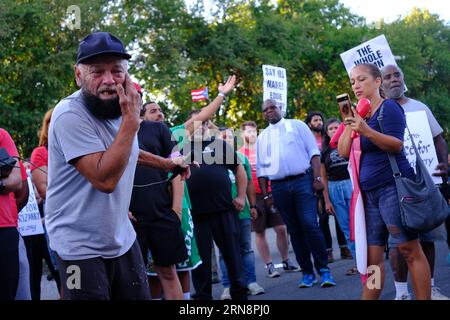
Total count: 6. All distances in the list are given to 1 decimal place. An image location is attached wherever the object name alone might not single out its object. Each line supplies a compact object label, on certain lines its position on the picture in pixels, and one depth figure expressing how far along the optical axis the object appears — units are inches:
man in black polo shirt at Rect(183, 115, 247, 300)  307.3
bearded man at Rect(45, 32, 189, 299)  142.5
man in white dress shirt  348.2
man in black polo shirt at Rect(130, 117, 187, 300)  260.4
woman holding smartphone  219.0
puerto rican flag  564.5
